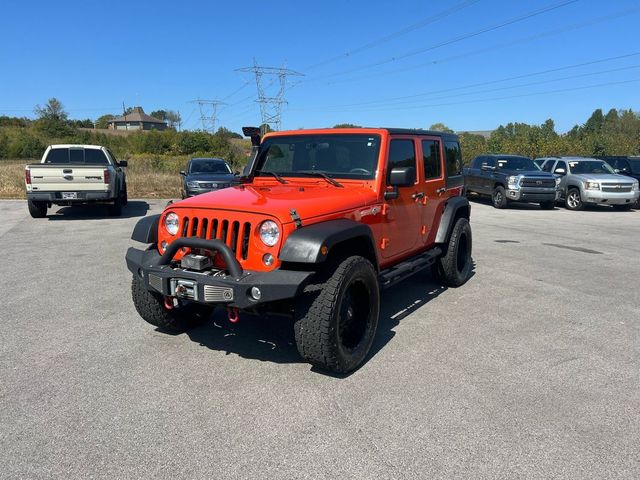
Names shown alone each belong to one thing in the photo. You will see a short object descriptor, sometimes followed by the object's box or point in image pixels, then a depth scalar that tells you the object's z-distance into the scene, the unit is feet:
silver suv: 51.24
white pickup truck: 37.96
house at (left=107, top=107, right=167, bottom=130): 404.77
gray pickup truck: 52.08
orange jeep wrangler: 11.18
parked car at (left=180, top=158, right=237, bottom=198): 44.75
